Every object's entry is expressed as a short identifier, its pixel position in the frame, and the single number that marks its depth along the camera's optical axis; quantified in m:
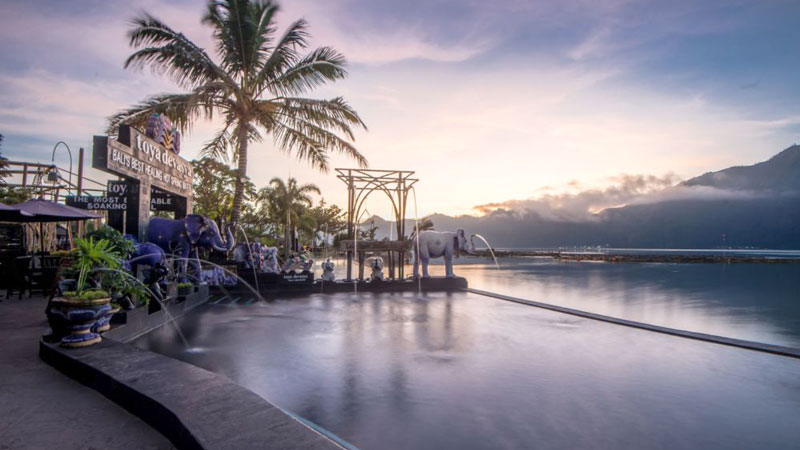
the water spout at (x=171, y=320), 6.72
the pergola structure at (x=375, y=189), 16.22
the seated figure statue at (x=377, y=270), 15.55
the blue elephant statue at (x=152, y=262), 8.10
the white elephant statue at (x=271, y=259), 18.05
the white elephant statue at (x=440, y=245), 16.59
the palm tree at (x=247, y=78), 14.98
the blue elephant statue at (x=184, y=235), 12.49
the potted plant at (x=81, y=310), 4.75
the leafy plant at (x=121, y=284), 6.21
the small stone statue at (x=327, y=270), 14.81
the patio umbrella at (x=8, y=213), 10.46
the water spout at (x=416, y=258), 15.65
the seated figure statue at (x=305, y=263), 15.34
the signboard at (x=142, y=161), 7.94
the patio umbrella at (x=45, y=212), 11.14
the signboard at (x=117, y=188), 10.52
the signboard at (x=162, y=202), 14.25
